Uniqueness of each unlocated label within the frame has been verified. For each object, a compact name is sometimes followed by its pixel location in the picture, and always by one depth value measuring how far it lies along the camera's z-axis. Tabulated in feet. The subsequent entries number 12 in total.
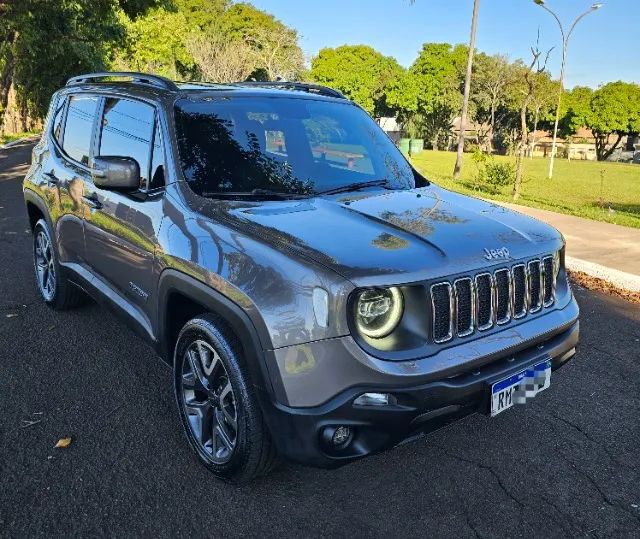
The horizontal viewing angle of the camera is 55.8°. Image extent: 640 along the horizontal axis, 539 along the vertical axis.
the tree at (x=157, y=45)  153.58
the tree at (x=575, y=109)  223.71
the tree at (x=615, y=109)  216.74
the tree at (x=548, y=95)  141.79
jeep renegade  7.98
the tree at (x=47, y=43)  64.44
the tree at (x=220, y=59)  163.73
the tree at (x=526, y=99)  46.41
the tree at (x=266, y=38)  173.58
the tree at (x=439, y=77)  212.64
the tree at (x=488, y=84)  192.44
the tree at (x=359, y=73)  240.94
